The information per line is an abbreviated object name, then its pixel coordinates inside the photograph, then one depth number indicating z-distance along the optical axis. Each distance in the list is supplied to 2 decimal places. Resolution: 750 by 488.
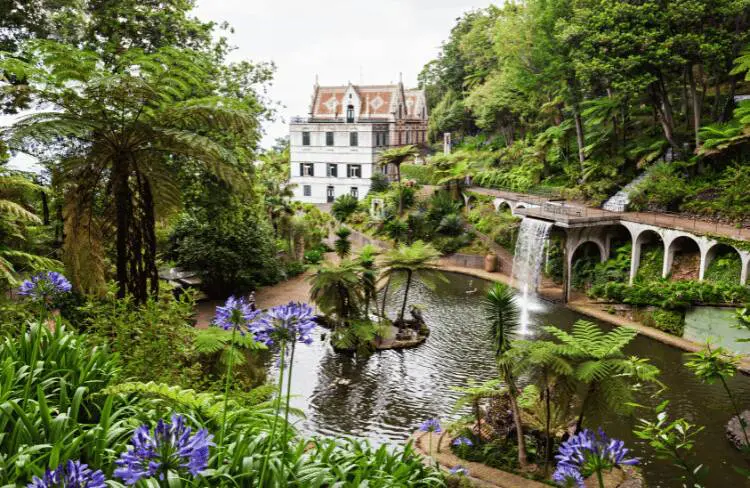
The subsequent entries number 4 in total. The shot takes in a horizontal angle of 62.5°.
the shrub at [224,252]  18.55
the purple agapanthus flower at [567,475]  3.28
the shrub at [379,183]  36.62
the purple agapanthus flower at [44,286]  5.48
